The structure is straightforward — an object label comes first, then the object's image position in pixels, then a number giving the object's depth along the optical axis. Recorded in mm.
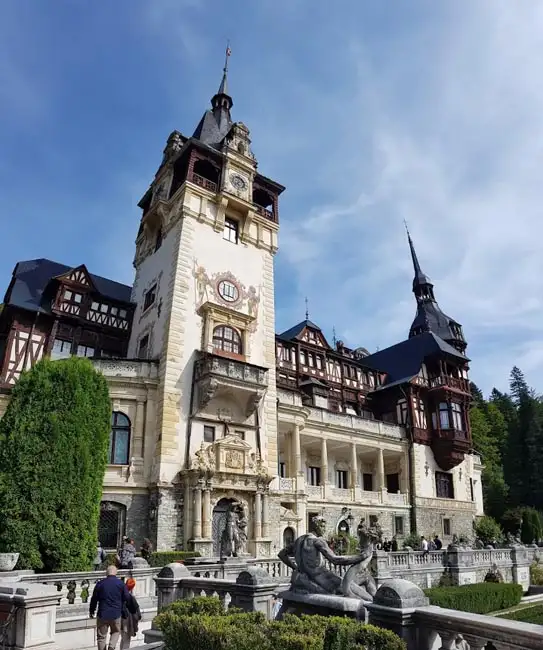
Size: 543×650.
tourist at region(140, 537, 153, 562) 20547
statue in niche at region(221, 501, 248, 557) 18828
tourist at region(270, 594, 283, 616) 9892
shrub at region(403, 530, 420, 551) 31775
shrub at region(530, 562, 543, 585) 27328
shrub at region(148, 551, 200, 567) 19938
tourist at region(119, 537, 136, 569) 16009
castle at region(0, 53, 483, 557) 24859
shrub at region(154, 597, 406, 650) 5750
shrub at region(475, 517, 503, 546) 39041
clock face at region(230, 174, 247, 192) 33041
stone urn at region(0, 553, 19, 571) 13922
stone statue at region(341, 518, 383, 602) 8742
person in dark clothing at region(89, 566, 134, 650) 8680
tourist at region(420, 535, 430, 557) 23109
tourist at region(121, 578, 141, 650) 9117
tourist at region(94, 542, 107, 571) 19077
